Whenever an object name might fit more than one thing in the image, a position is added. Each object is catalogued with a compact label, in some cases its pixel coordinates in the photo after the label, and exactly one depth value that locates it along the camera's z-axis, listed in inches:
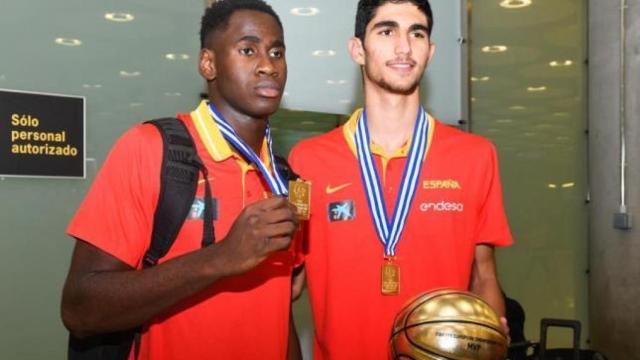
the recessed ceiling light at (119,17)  173.5
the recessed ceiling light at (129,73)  176.1
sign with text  157.8
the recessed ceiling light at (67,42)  166.1
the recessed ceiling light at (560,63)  272.8
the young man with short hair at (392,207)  115.4
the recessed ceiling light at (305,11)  207.6
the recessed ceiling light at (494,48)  258.4
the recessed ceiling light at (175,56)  183.8
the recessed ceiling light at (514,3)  263.4
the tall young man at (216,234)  79.0
